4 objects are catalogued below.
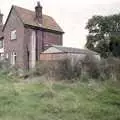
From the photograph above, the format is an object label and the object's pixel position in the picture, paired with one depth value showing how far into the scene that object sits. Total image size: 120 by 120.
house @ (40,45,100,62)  21.42
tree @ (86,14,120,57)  30.48
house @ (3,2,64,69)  24.81
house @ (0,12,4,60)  29.83
